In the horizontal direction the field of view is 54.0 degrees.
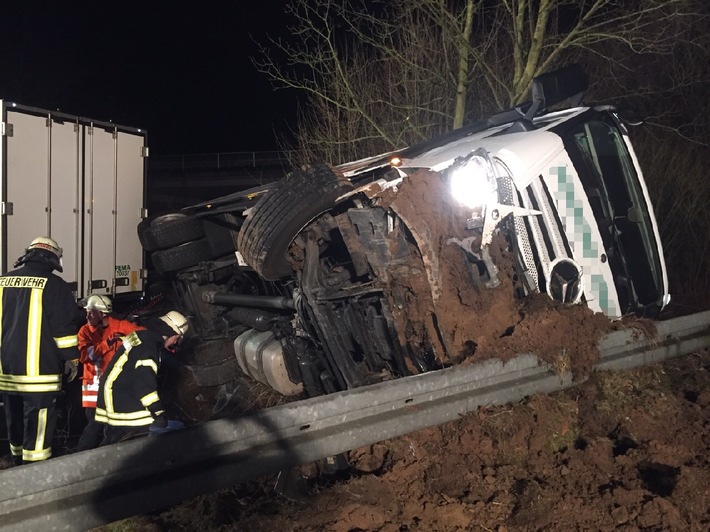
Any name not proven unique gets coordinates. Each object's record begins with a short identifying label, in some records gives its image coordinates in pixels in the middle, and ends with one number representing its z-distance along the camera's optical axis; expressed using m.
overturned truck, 4.00
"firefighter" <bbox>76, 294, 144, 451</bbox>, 4.83
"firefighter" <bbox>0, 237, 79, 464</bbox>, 4.47
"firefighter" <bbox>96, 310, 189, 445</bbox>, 4.39
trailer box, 6.76
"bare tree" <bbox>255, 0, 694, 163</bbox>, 9.45
